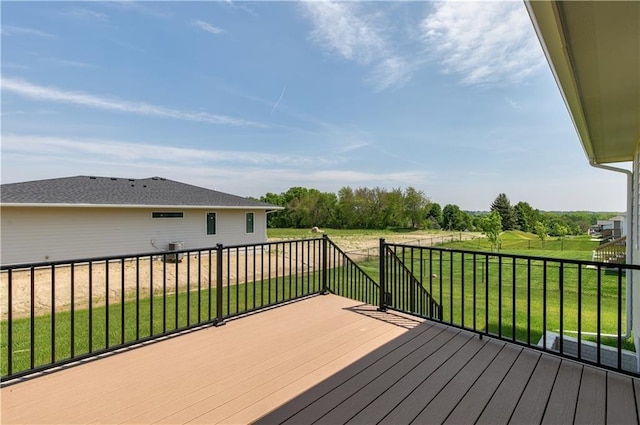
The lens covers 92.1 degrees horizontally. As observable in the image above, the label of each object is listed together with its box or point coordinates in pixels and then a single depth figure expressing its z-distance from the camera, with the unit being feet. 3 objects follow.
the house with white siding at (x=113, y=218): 32.68
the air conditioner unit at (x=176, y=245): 40.57
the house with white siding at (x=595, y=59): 4.30
